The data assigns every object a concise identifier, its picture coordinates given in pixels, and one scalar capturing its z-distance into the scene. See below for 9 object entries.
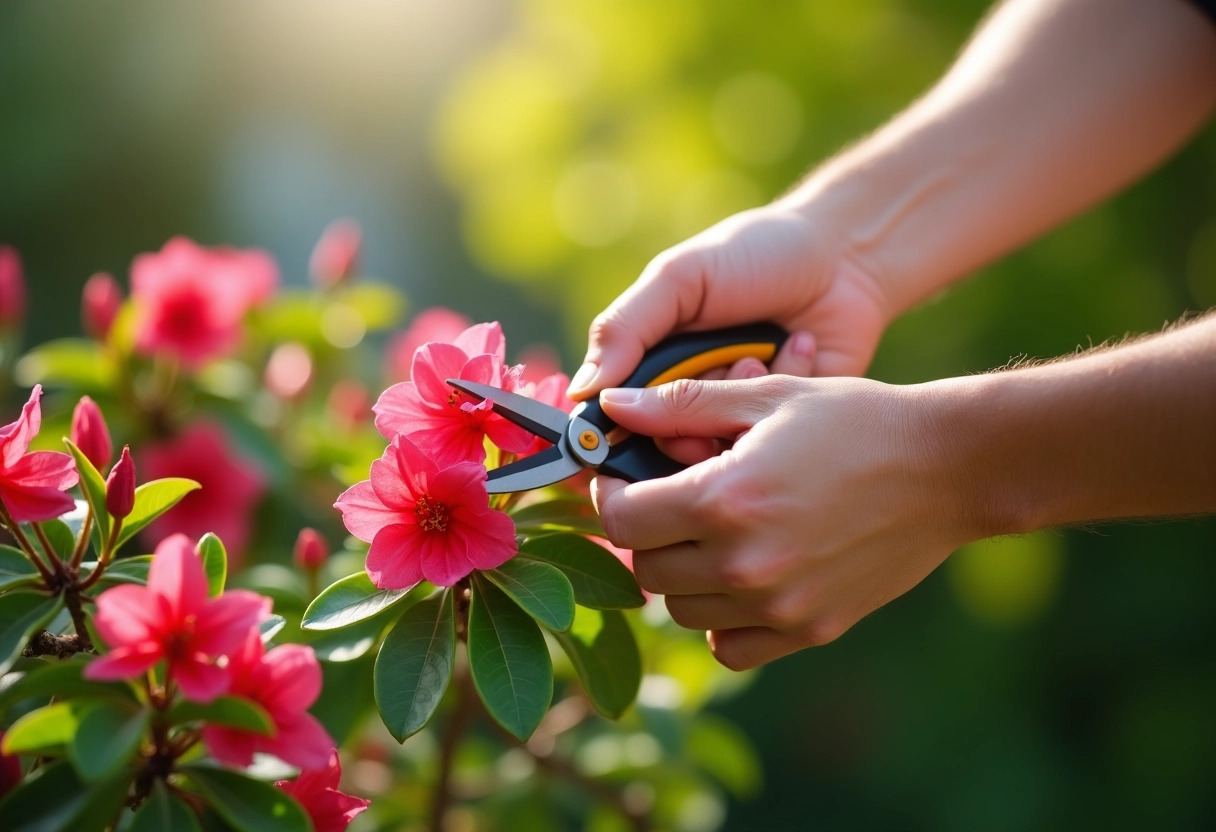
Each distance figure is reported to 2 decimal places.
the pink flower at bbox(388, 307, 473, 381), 0.87
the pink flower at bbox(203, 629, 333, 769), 0.64
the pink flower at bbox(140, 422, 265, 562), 0.87
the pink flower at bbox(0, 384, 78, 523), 0.66
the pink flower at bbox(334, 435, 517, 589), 0.68
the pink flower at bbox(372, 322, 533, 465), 0.70
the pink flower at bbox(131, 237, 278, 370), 0.87
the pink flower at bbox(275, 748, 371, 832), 0.66
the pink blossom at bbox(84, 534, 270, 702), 0.62
